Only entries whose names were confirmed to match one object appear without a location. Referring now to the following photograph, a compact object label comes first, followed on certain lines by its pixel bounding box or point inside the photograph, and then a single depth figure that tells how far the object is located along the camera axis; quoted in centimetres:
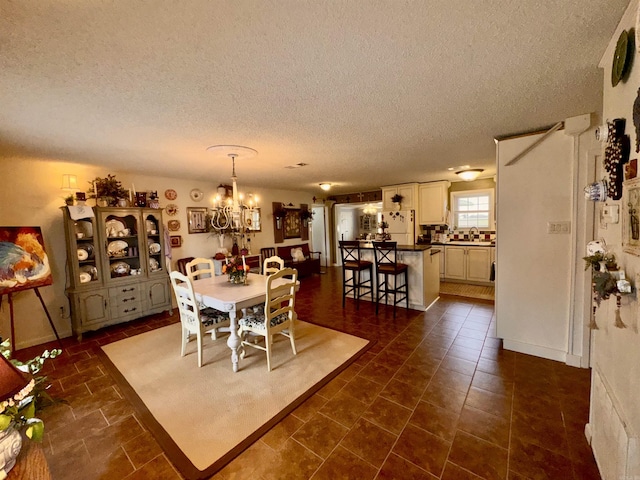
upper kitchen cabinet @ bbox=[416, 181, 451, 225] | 556
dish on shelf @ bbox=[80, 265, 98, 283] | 348
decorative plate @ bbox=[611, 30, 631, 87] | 110
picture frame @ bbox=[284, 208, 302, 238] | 673
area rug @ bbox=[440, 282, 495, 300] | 466
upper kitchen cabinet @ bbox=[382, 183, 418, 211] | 576
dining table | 239
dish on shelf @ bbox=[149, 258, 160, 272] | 398
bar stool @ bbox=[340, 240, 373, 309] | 416
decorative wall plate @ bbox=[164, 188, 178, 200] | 446
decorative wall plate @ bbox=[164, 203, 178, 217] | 448
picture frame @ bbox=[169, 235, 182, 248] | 454
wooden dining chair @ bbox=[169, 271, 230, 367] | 249
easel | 276
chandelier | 274
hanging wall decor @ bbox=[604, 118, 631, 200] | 119
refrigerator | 582
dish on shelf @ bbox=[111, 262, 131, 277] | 370
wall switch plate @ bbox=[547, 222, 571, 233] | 242
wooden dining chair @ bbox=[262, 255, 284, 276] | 342
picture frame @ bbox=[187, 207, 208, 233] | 479
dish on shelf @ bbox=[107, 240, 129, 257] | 365
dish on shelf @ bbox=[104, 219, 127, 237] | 368
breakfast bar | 401
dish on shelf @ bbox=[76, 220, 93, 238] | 356
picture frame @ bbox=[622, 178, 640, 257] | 106
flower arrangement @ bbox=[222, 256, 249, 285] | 296
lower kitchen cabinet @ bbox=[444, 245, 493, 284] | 527
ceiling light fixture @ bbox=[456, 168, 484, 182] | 439
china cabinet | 334
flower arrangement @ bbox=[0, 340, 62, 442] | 83
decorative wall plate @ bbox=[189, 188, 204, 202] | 480
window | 561
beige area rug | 171
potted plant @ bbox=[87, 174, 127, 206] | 357
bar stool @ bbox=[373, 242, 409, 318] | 381
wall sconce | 324
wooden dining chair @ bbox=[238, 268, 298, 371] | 246
